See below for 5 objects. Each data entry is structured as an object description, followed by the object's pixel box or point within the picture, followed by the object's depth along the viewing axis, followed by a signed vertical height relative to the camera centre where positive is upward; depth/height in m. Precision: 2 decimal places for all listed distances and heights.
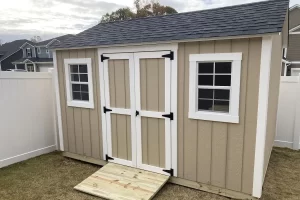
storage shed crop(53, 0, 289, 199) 2.85 -0.38
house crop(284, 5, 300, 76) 13.10 +1.08
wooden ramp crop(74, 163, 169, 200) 3.16 -1.84
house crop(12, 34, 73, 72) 26.64 +1.91
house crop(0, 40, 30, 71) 28.84 +2.21
